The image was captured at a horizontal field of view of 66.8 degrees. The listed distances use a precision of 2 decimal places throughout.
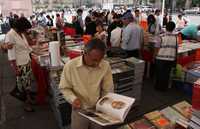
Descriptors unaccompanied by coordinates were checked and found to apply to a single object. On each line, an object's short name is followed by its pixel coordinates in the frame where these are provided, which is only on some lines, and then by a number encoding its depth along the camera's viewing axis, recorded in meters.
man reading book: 1.09
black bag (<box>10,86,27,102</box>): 2.26
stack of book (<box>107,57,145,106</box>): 2.03
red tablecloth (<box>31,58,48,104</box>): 2.37
